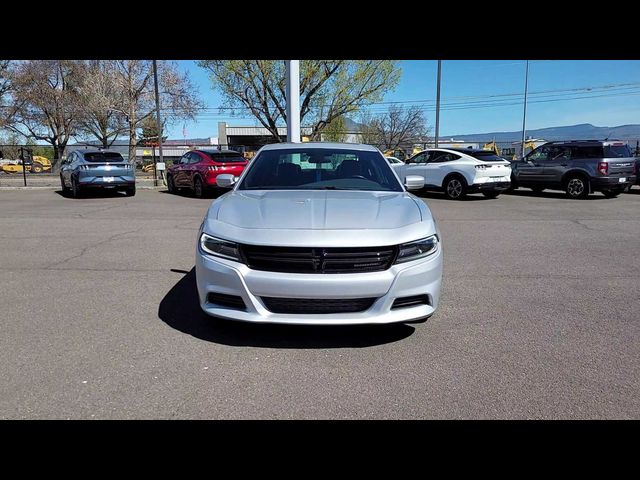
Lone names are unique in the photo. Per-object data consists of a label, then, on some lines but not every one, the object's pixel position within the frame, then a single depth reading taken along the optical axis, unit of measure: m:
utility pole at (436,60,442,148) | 23.33
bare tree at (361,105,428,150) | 41.47
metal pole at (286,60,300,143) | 16.30
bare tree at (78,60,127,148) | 38.53
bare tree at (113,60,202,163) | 39.03
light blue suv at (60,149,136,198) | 14.94
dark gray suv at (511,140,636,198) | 14.56
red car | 15.02
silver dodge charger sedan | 3.38
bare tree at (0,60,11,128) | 38.16
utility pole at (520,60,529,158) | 41.16
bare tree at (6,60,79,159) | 38.47
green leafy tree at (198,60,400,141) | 29.86
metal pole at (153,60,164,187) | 21.36
